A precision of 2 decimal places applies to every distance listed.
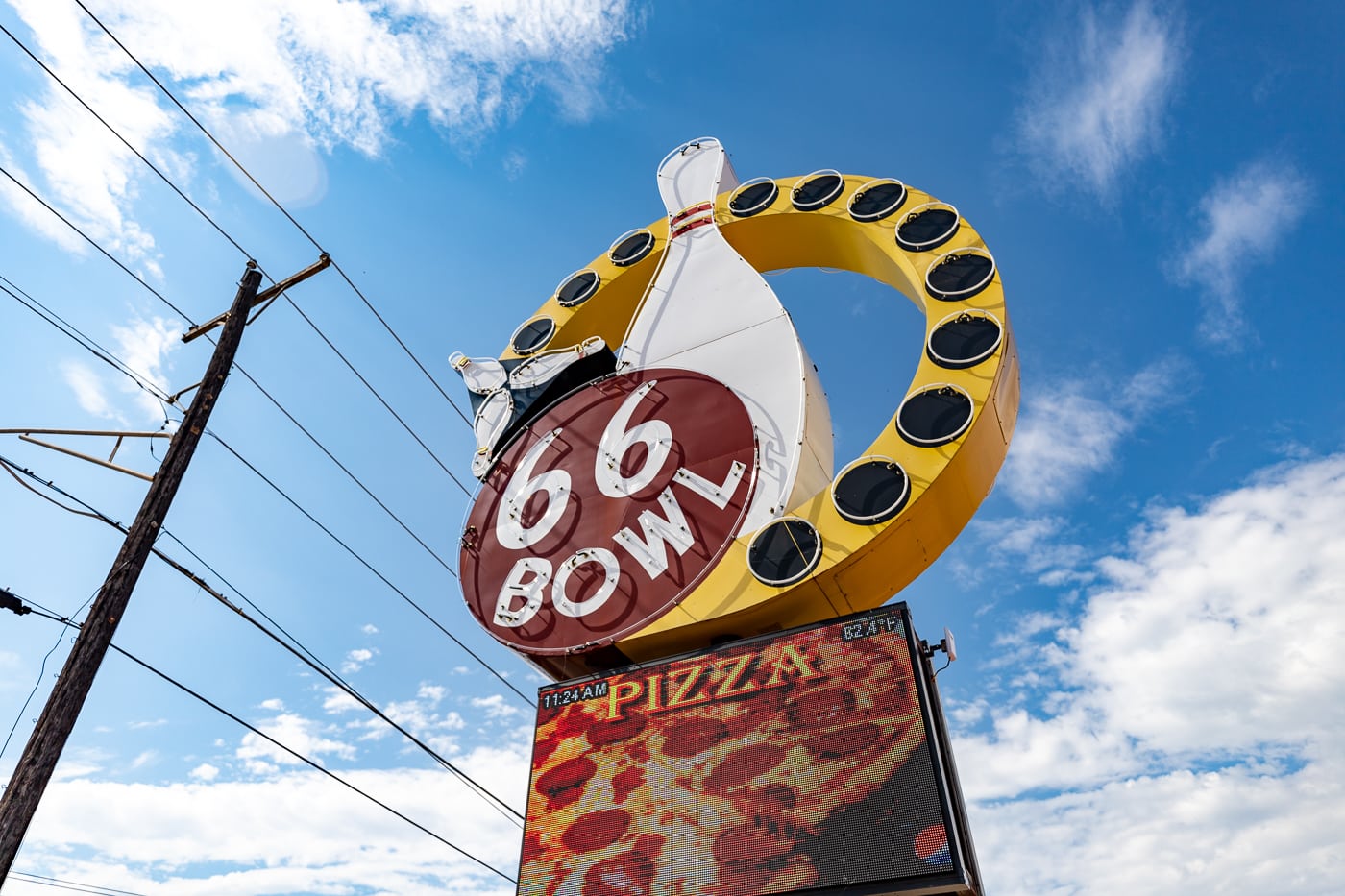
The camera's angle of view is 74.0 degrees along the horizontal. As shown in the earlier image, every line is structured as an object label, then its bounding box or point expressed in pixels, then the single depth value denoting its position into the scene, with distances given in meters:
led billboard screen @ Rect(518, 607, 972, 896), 7.91
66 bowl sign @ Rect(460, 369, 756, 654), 11.57
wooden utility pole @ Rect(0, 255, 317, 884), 6.75
